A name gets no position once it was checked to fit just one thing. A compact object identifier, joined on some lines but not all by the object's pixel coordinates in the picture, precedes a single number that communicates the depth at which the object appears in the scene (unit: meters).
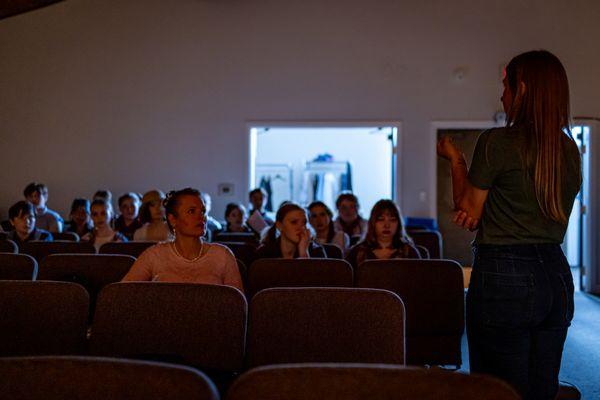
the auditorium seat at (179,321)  2.10
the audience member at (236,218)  7.11
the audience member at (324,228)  5.50
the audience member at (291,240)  4.12
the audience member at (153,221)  5.25
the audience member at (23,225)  5.16
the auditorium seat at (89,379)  1.15
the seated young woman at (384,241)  4.02
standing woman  1.69
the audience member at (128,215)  6.22
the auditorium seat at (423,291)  3.18
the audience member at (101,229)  5.25
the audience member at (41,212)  6.98
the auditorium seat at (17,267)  3.34
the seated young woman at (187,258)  3.06
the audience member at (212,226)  6.70
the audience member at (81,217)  6.54
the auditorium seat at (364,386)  1.14
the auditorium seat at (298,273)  3.22
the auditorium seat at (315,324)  2.02
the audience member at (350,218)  6.37
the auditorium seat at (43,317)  2.20
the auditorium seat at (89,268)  3.34
